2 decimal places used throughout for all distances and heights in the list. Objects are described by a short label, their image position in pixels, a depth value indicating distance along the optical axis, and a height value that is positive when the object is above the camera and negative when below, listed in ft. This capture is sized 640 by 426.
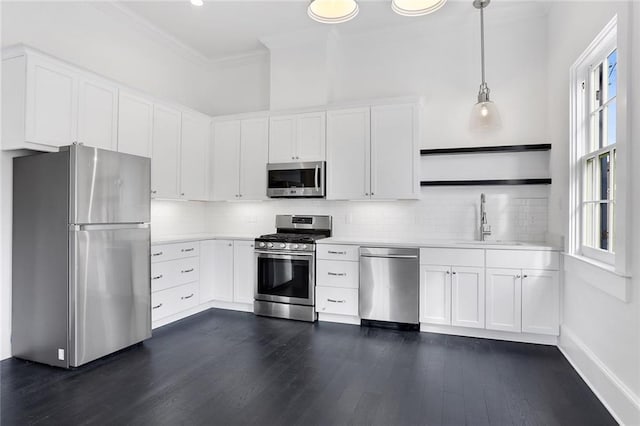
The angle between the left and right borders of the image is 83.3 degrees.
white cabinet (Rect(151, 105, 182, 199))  12.86 +2.22
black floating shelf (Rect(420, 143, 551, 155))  12.16 +2.30
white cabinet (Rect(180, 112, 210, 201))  14.34 +2.34
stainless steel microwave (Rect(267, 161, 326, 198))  14.03 +1.34
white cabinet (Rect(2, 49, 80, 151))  8.89 +2.84
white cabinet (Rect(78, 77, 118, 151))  10.27 +2.96
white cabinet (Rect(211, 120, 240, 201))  15.48 +2.28
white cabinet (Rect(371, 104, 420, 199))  12.98 +2.28
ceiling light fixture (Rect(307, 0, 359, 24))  8.74 +5.05
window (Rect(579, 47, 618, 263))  7.97 +1.34
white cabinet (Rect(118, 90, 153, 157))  11.54 +2.97
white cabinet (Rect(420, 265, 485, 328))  11.32 -2.63
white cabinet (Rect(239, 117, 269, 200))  15.02 +2.35
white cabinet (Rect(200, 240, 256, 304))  14.33 -2.34
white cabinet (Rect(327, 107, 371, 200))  13.55 +2.27
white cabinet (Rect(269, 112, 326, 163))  14.17 +3.05
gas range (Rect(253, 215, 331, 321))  13.26 -2.39
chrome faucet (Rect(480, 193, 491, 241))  12.62 -0.25
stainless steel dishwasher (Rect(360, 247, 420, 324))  11.98 -2.41
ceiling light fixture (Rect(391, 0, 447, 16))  8.54 +4.98
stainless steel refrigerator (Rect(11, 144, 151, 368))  8.96 -1.13
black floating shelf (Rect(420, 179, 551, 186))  12.20 +1.13
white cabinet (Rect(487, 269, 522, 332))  10.93 -2.64
